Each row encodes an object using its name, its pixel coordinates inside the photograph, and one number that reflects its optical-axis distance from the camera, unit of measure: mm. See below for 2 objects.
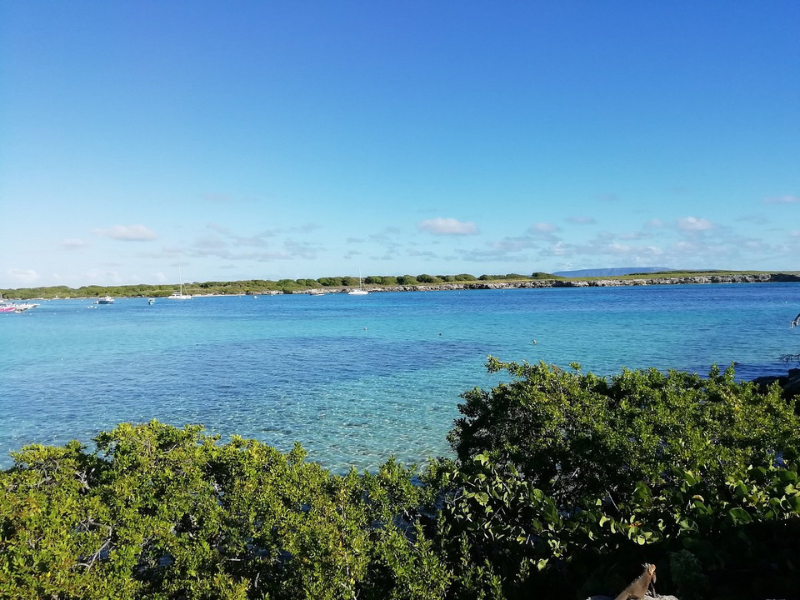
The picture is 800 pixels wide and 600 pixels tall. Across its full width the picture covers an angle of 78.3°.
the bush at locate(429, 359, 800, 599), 4855
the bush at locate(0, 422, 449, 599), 4828
